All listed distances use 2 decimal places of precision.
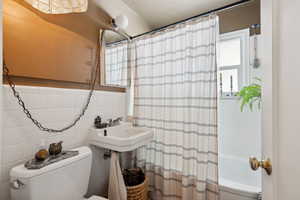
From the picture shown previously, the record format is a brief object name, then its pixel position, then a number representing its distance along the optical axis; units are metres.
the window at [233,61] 2.20
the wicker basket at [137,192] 1.44
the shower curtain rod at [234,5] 1.26
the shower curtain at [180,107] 1.44
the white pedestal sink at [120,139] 1.26
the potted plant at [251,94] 1.88
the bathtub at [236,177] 1.42
